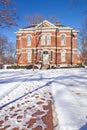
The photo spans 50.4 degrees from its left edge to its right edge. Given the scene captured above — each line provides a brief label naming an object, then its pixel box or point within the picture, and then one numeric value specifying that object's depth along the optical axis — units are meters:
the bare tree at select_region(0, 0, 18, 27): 6.20
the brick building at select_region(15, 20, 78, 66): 18.13
